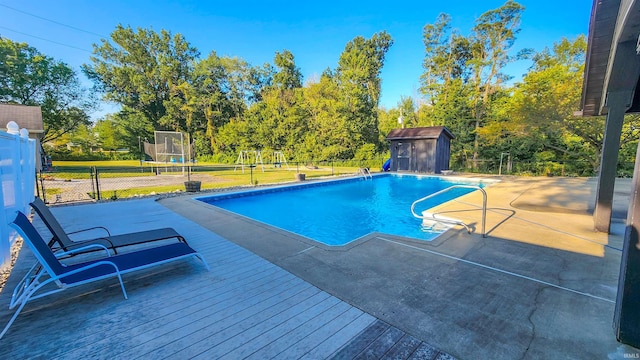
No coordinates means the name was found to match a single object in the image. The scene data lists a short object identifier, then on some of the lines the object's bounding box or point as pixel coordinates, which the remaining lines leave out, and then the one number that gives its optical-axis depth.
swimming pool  6.91
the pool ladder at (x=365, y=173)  15.79
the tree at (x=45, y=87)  21.36
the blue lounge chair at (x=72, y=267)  2.28
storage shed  16.25
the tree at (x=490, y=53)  18.27
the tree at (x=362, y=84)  23.45
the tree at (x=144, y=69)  28.43
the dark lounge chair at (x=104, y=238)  3.18
